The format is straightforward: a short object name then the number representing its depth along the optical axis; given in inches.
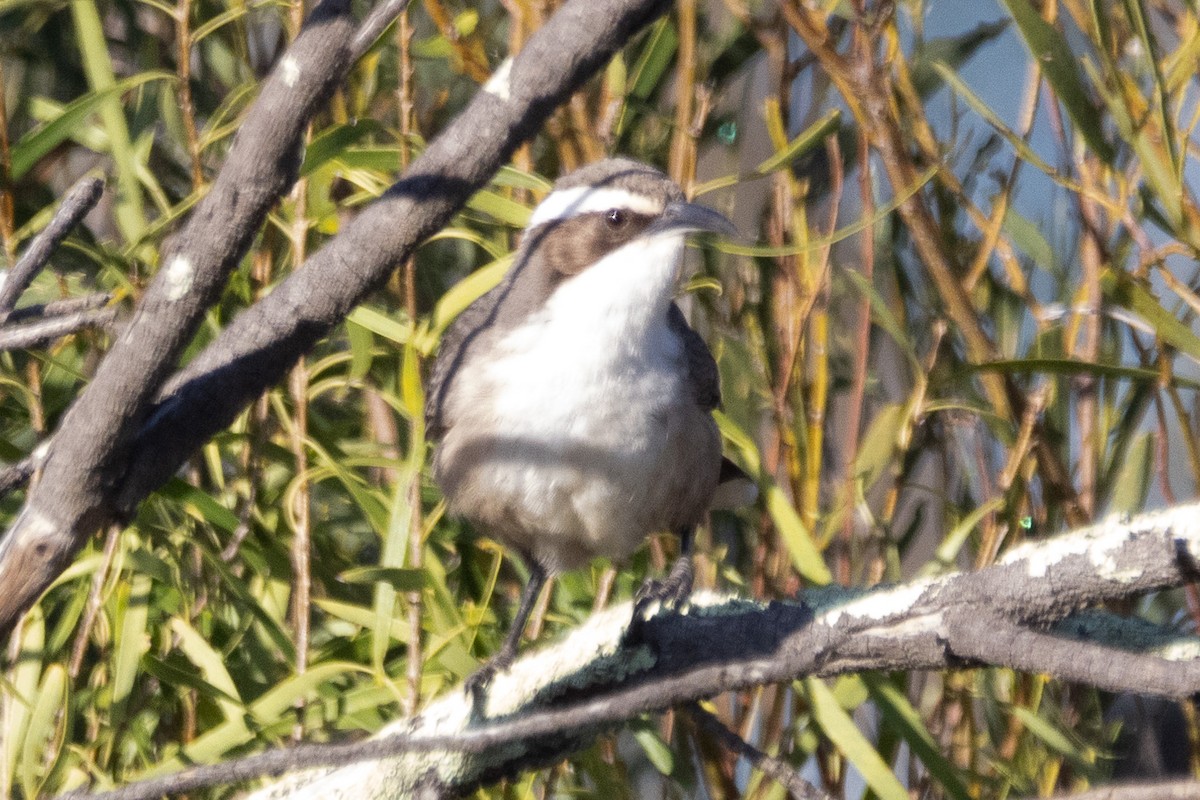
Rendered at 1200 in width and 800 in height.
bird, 232.8
